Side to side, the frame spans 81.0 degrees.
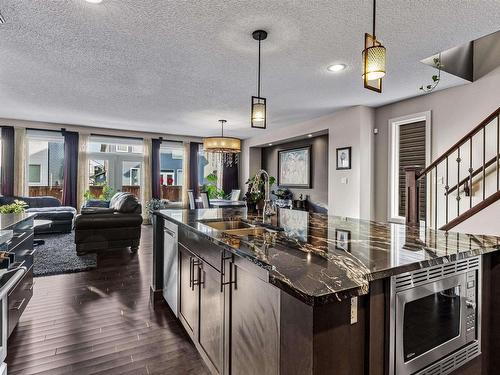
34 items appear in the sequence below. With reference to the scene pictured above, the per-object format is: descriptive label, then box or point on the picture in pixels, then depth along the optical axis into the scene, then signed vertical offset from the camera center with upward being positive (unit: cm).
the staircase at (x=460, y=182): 314 +7
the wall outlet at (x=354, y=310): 102 -43
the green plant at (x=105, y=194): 767 -25
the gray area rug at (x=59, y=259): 387 -112
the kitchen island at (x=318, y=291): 98 -44
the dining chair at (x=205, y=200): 684 -35
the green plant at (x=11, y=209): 397 -35
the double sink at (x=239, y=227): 216 -33
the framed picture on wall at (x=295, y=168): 706 +47
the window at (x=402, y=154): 463 +53
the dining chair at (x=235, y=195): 865 -28
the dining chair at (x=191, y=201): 689 -38
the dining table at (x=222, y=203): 734 -46
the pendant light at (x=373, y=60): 162 +71
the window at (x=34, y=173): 713 +26
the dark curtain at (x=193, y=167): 859 +53
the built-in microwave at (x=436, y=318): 113 -57
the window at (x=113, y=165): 773 +52
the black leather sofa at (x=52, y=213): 605 -61
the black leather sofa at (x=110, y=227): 464 -70
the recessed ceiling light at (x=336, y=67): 340 +141
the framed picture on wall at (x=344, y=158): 521 +52
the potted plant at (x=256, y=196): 293 -11
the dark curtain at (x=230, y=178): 913 +23
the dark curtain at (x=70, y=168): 707 +38
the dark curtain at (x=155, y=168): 807 +46
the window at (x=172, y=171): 862 +40
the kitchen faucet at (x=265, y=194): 263 -8
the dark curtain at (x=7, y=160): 651 +52
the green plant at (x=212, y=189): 879 -12
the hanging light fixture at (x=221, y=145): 490 +69
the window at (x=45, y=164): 704 +48
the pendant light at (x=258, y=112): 286 +72
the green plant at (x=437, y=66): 331 +141
